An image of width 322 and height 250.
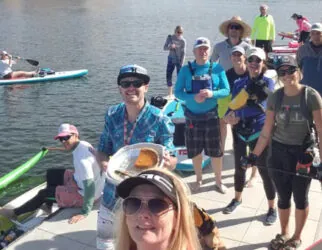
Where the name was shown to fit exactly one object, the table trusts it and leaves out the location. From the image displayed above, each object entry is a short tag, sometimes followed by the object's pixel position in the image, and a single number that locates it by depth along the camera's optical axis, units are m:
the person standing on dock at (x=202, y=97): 5.12
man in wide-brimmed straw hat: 6.22
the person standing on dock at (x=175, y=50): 11.59
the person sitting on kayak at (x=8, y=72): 17.03
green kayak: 7.12
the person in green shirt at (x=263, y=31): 11.71
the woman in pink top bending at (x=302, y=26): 12.45
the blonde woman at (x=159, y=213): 2.01
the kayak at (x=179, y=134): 6.79
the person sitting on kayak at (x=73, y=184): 5.02
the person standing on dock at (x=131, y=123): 3.51
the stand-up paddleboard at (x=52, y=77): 17.09
